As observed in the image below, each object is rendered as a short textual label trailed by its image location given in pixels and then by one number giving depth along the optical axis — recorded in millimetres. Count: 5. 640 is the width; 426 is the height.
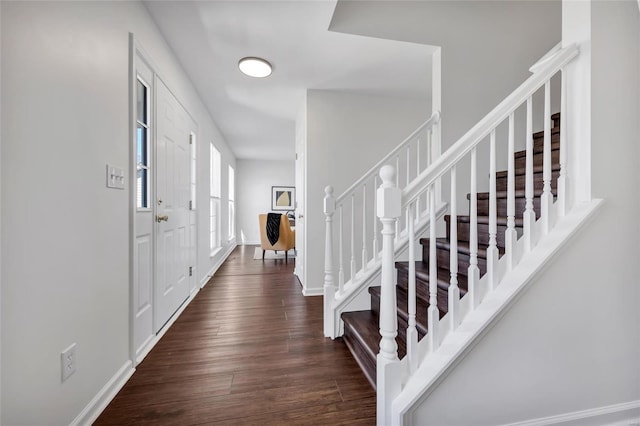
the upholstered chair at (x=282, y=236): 5057
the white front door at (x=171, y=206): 2039
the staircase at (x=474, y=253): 1088
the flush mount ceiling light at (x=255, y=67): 2430
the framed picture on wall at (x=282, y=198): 7754
